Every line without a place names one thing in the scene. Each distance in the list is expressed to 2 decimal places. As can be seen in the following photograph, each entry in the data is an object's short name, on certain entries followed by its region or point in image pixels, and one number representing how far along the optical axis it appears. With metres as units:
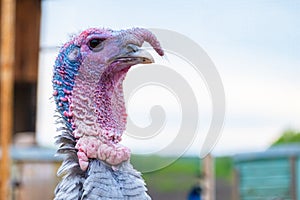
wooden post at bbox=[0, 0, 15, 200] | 7.78
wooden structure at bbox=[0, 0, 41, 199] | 15.27
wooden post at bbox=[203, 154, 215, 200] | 8.90
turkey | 2.52
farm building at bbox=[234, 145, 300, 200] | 8.63
